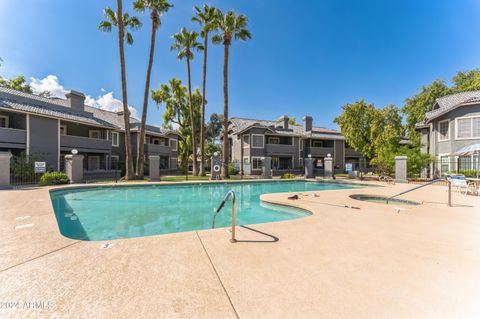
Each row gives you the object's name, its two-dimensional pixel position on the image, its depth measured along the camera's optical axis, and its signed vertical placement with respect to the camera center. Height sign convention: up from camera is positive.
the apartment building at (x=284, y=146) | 27.31 +2.17
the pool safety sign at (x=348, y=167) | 22.45 -0.62
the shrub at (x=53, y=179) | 14.46 -1.26
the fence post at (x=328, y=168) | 22.41 -0.73
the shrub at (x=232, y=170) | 25.28 -1.08
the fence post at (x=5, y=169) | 13.03 -0.52
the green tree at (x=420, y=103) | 29.38 +8.59
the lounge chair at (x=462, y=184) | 10.83 -1.21
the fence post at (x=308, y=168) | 23.28 -0.76
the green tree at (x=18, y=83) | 26.37 +9.92
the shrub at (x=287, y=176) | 22.85 -1.63
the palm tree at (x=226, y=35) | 20.42 +12.55
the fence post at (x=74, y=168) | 16.36 -0.56
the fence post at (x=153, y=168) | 19.02 -0.64
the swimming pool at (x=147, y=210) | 6.90 -2.17
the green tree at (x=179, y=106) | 30.73 +8.17
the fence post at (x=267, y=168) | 23.08 -0.76
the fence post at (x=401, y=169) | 17.50 -0.65
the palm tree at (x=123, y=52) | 17.61 +9.05
